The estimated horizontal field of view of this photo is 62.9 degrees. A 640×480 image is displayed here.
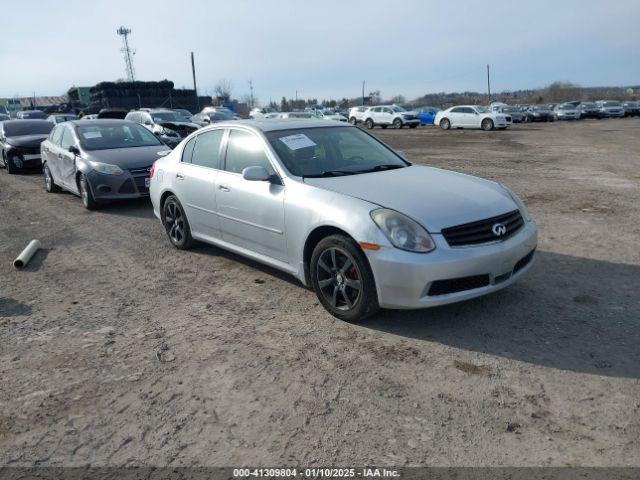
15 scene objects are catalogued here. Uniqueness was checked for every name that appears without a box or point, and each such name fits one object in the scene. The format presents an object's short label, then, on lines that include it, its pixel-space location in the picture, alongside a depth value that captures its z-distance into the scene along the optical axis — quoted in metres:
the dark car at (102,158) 8.80
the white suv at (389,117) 36.66
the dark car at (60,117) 28.51
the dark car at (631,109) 44.19
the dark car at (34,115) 38.14
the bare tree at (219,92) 89.22
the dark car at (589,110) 43.03
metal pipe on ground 5.94
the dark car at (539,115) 41.34
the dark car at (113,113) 25.64
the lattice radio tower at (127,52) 74.06
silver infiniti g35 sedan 3.80
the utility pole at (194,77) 47.82
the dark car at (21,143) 14.16
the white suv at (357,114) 39.56
